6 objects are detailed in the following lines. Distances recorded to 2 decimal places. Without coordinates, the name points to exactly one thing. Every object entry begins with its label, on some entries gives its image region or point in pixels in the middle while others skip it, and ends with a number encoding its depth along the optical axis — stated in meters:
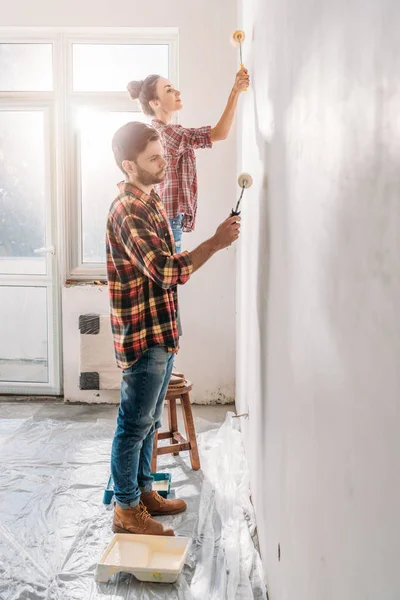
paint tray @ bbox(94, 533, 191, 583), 1.93
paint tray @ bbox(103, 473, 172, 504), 2.52
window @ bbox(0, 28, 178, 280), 3.94
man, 2.03
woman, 2.48
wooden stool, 2.72
